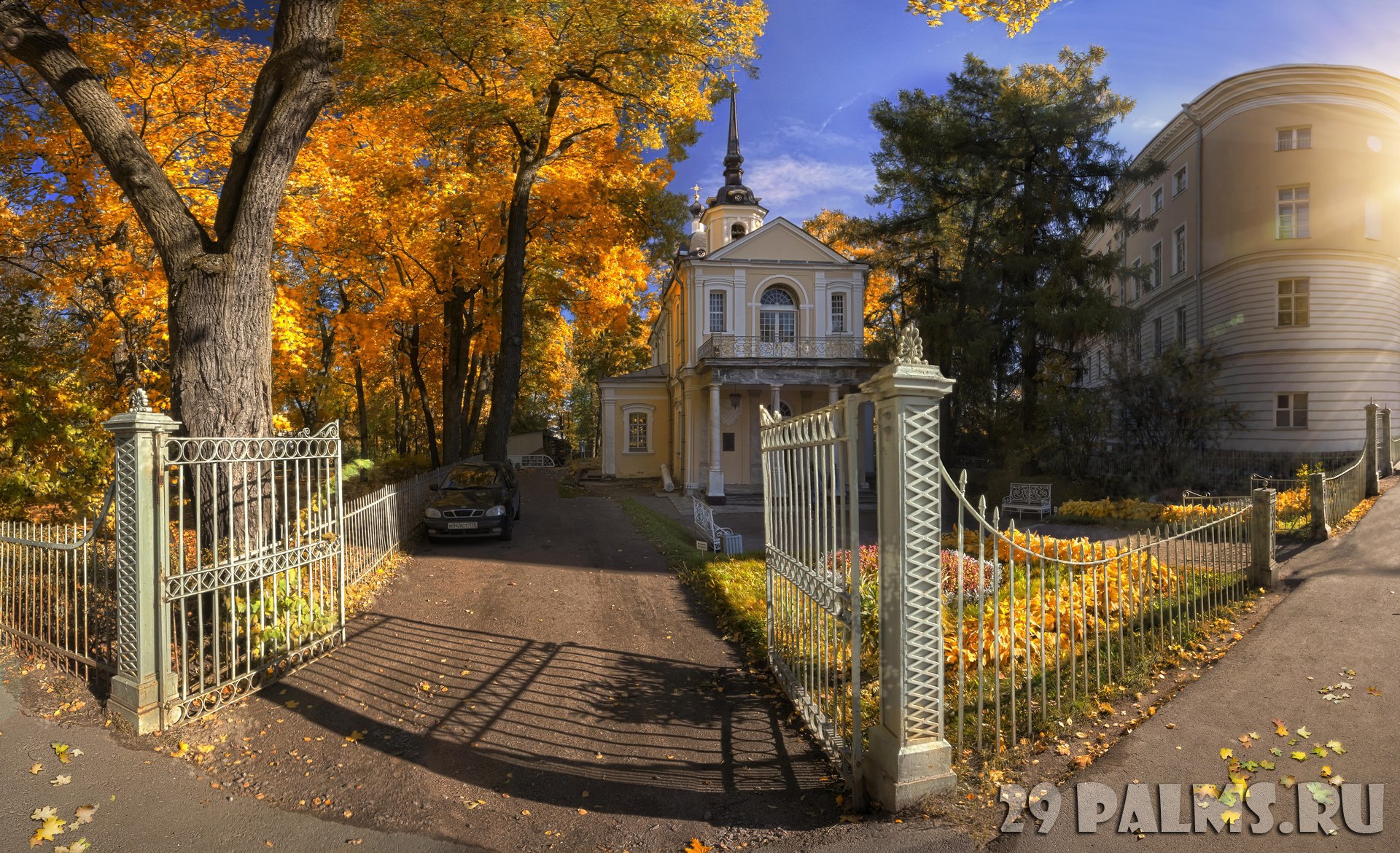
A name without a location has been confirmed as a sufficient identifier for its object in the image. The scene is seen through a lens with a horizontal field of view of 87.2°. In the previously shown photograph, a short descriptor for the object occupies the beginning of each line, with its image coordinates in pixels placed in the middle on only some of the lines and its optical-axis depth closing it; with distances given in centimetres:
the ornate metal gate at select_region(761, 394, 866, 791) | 435
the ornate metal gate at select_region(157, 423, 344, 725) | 541
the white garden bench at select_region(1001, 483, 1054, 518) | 1838
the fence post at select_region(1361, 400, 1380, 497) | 1303
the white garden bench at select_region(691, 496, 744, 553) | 1312
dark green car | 1288
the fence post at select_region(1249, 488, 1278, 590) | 770
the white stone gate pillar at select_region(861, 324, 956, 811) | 392
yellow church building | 2548
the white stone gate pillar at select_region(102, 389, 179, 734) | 512
